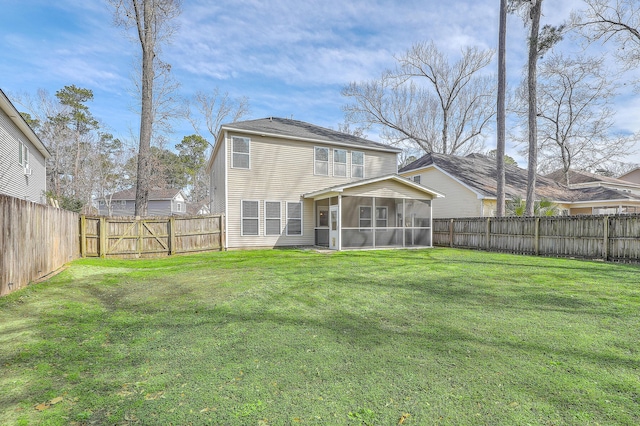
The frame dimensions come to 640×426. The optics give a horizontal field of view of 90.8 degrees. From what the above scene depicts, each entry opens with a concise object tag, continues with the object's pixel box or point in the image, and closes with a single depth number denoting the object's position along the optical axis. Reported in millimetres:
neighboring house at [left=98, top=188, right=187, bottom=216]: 34531
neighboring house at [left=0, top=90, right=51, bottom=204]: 10547
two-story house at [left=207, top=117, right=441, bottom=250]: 13203
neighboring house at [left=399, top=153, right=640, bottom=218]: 17359
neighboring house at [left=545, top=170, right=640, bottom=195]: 23656
